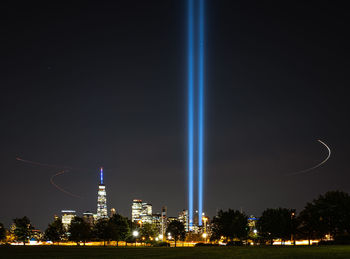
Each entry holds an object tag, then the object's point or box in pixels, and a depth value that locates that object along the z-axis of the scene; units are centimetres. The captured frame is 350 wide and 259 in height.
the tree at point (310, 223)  7988
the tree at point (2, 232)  12649
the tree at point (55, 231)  12294
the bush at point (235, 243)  9011
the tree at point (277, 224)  9338
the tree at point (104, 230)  10244
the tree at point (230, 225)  10662
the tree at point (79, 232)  10706
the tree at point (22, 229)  12056
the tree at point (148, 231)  12760
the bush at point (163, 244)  9200
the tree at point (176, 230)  11725
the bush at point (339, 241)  6932
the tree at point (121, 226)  11127
